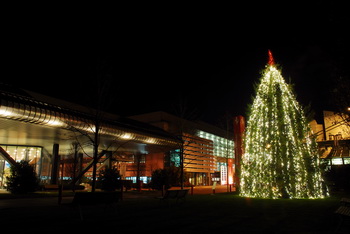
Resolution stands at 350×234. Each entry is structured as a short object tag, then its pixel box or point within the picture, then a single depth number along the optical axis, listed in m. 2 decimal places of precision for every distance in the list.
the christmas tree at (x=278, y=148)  16.20
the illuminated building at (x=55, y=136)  16.55
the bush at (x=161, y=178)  27.57
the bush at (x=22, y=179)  21.12
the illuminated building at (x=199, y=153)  46.56
